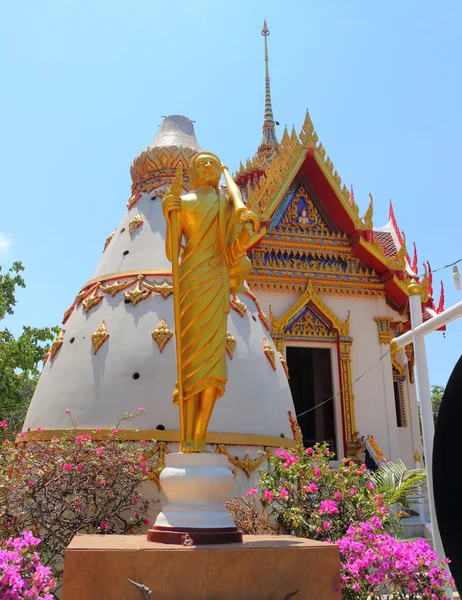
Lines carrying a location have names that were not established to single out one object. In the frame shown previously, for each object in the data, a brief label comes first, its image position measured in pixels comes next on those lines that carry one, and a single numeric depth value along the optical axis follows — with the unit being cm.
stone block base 318
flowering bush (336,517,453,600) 357
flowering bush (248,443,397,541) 511
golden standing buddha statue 413
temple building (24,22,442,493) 607
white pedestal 375
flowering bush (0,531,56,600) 259
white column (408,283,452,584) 617
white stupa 596
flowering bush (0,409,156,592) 512
